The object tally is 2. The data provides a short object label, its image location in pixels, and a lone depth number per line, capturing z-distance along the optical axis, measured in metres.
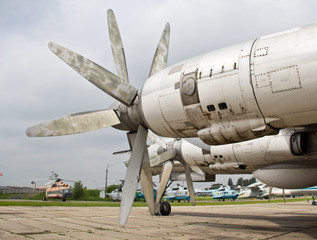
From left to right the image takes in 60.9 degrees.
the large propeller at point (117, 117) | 5.75
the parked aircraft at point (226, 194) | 40.31
